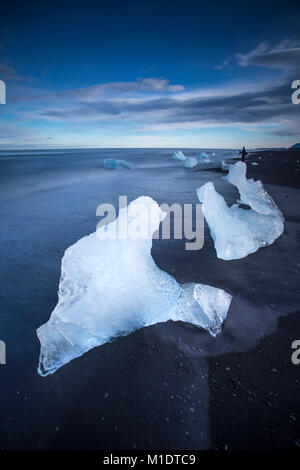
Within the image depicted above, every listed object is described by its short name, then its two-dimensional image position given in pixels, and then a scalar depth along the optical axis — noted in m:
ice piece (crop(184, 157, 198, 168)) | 17.86
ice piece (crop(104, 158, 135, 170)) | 17.40
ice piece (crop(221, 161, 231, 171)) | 14.04
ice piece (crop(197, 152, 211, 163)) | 20.96
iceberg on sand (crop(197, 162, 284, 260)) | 3.17
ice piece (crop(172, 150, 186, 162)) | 23.19
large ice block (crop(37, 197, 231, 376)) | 1.82
